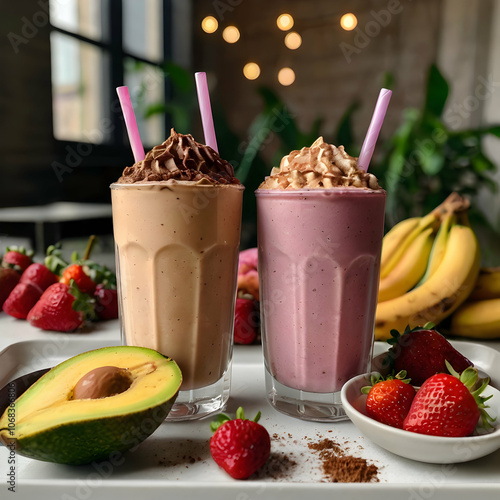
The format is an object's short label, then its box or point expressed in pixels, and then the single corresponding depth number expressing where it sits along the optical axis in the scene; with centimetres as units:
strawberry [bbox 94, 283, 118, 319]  138
